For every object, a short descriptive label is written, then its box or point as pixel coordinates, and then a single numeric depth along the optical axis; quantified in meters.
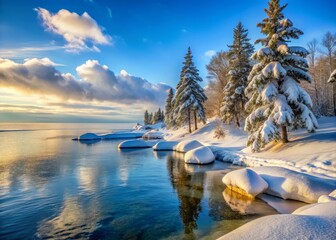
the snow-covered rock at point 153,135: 45.03
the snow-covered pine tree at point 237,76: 28.20
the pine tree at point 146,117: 88.69
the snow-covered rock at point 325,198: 6.90
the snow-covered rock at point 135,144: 28.84
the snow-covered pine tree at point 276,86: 14.18
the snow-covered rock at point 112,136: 42.81
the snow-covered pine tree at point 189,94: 33.28
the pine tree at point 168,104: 52.53
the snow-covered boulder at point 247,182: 9.28
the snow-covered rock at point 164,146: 26.69
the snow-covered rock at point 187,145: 23.52
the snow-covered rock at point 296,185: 8.39
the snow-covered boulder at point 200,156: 17.53
